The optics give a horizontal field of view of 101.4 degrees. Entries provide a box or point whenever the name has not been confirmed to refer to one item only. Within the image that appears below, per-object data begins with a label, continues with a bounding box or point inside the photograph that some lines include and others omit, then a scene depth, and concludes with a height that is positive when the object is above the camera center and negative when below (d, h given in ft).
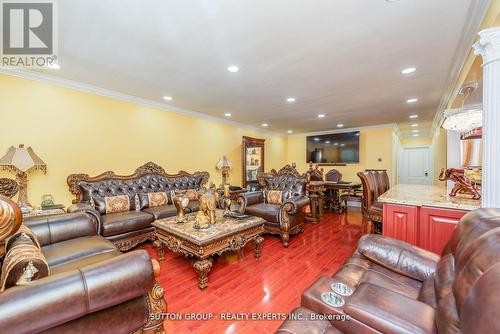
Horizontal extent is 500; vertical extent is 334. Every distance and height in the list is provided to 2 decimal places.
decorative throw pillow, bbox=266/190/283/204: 12.69 -1.93
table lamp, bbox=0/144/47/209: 8.37 +0.08
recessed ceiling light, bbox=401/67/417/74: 8.63 +4.14
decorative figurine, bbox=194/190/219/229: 7.98 -1.85
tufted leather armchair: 10.66 -2.19
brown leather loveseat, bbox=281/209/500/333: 2.03 -1.93
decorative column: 4.88 +1.28
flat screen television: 20.95 +1.94
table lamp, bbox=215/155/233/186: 17.38 +0.06
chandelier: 7.47 +1.91
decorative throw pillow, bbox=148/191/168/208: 12.01 -2.00
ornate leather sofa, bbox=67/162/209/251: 9.30 -1.81
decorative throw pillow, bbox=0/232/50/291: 3.09 -1.61
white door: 26.86 +0.04
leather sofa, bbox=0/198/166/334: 2.69 -2.01
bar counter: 6.45 -1.68
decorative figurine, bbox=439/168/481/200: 7.04 -0.54
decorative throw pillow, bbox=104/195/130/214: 10.54 -2.00
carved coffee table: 6.82 -2.69
